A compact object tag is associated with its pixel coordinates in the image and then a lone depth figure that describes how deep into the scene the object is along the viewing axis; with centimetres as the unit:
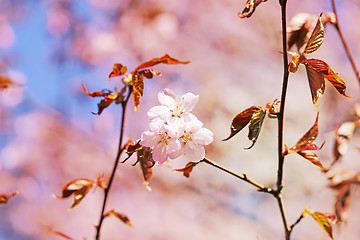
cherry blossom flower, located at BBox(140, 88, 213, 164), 79
